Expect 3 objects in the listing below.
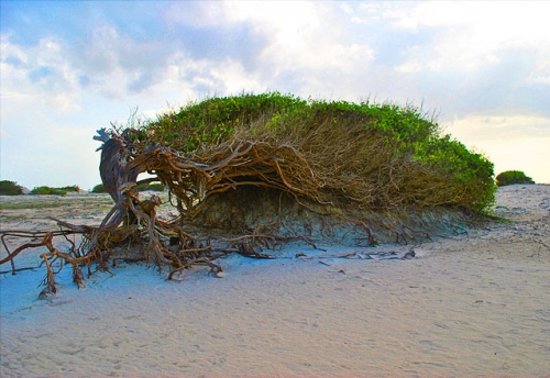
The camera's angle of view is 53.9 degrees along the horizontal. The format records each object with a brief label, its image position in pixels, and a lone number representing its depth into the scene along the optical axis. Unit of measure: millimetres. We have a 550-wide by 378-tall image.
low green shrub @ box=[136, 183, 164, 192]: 25567
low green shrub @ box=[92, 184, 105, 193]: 29536
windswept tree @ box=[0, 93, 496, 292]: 7773
